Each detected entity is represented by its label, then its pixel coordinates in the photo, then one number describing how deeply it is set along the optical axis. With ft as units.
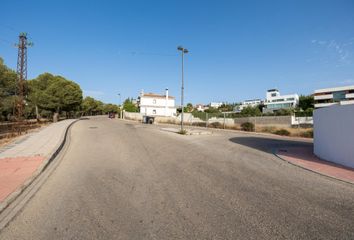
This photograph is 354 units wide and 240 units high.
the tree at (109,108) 425.81
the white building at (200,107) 579.40
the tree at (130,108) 266.98
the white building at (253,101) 521.08
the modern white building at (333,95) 258.98
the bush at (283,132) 69.77
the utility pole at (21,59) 64.89
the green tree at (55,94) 133.18
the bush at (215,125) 99.40
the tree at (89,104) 287.77
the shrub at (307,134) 63.74
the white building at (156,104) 238.91
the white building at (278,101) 362.41
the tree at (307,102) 298.15
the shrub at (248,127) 83.15
